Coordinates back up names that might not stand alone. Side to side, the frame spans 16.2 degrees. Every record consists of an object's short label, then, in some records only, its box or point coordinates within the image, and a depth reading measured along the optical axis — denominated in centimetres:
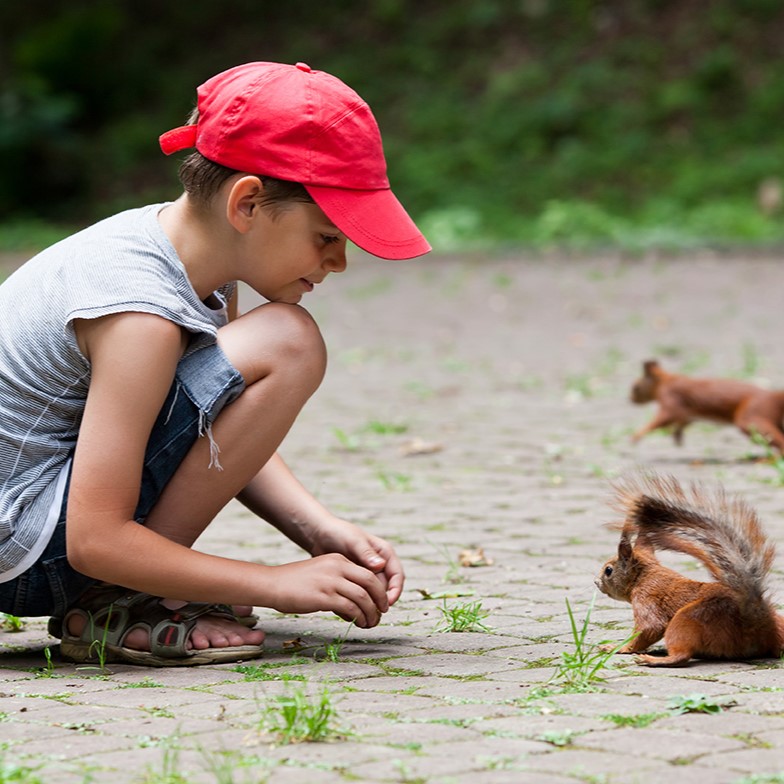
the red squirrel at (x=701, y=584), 544
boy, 556
